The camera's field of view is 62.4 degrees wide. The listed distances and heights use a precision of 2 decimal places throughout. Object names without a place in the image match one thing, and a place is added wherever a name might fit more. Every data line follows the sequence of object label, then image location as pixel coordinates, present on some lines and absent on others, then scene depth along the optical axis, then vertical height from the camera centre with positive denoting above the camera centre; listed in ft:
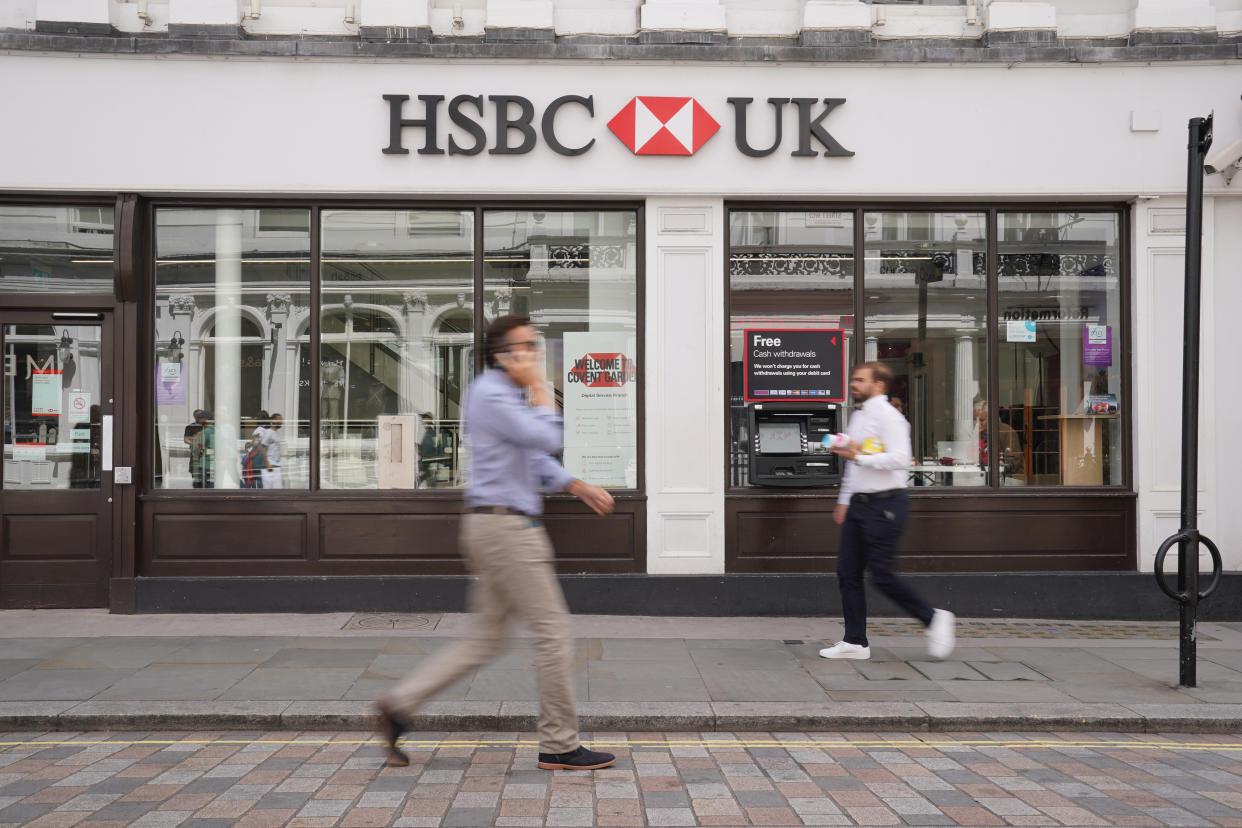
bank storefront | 28.58 +2.84
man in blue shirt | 15.35 -1.99
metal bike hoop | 20.85 -3.00
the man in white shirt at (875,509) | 22.34 -2.13
